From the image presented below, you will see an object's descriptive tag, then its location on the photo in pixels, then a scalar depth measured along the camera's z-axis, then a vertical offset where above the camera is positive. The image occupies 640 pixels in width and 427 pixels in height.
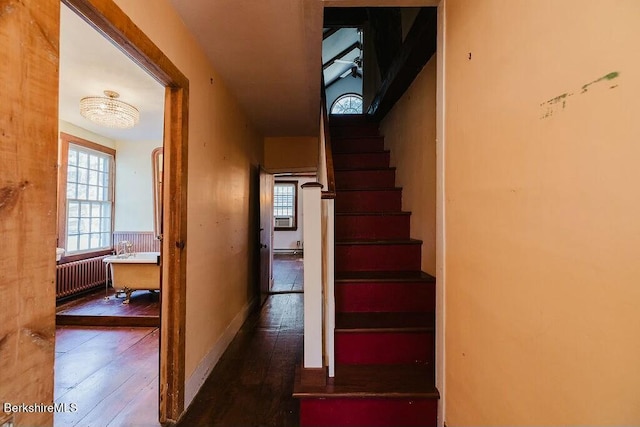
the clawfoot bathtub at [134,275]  4.02 -0.80
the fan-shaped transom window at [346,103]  9.12 +3.66
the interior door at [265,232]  4.15 -0.21
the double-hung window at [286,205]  9.75 +0.45
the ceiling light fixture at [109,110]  3.13 +1.20
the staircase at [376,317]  1.58 -0.68
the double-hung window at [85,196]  4.33 +0.35
